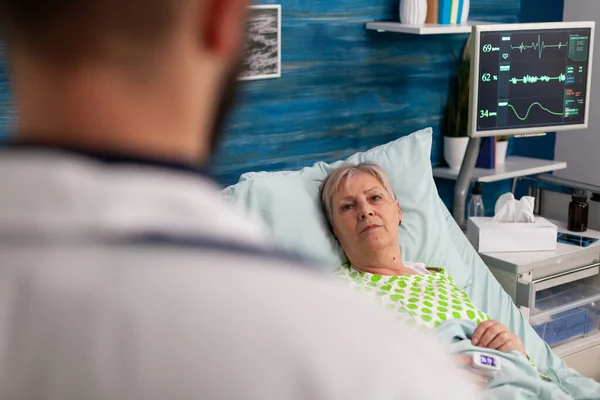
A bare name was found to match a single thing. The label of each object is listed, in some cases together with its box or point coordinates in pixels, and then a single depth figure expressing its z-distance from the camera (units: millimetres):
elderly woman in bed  2396
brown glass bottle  3275
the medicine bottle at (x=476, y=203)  3293
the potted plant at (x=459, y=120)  3410
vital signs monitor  3059
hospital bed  2605
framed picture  2869
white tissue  3135
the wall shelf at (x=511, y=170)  3339
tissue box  3059
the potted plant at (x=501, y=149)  3535
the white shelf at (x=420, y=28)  2975
